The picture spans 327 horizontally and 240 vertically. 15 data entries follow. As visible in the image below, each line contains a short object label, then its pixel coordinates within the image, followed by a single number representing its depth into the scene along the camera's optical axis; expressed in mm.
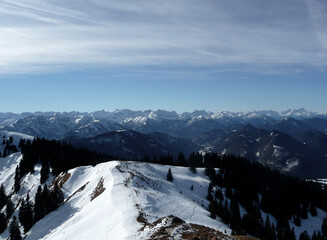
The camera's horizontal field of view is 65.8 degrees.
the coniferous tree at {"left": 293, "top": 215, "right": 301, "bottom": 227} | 119375
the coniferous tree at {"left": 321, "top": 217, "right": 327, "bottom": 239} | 111562
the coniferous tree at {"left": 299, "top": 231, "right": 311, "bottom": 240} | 92331
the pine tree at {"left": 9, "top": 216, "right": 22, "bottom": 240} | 67656
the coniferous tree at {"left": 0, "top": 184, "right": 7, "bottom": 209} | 110500
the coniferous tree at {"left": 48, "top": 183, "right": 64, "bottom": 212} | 77800
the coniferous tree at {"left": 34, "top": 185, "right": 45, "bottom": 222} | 77250
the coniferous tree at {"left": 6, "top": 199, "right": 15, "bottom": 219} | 94750
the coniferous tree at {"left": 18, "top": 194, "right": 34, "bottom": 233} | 76812
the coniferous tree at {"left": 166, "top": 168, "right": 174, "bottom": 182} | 102875
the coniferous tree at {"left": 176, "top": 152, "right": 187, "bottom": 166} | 161800
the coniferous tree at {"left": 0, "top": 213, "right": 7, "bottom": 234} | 84438
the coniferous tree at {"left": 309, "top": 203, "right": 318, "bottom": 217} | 139925
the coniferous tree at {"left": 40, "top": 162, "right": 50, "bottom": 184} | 116112
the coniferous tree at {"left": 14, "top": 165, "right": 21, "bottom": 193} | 121125
